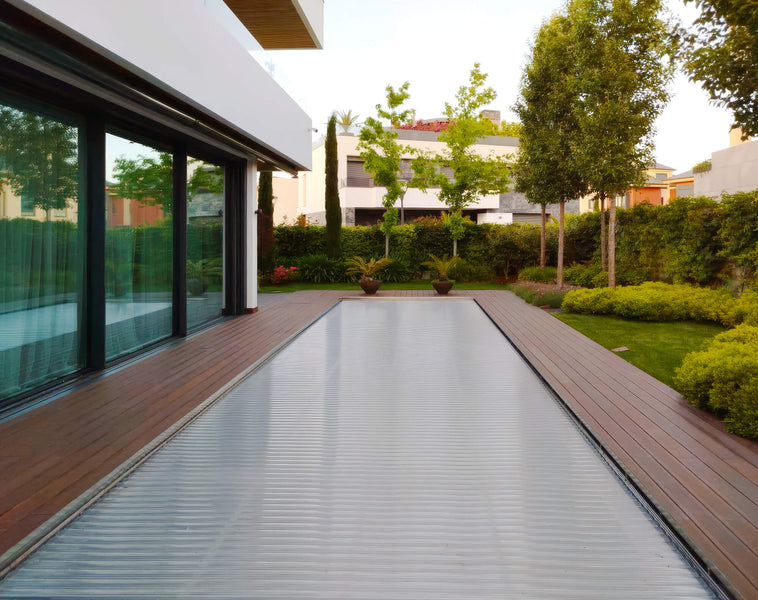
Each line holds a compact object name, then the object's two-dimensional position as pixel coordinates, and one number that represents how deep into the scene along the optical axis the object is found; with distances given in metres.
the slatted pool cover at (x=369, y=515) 2.39
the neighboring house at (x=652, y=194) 31.18
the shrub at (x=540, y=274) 16.44
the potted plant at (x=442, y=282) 14.66
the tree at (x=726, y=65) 6.68
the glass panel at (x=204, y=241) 8.41
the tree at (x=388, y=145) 19.02
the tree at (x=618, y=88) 11.88
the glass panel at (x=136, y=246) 6.07
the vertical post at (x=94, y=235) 5.60
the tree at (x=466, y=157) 18.91
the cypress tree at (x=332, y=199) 18.50
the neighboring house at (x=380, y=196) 28.31
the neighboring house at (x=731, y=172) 18.02
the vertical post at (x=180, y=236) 7.79
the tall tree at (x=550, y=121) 14.18
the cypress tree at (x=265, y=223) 16.47
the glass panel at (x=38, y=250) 4.48
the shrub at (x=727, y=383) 4.06
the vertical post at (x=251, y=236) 10.54
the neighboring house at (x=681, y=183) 29.77
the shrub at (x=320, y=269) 18.14
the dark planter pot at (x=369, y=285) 14.64
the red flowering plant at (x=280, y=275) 17.28
